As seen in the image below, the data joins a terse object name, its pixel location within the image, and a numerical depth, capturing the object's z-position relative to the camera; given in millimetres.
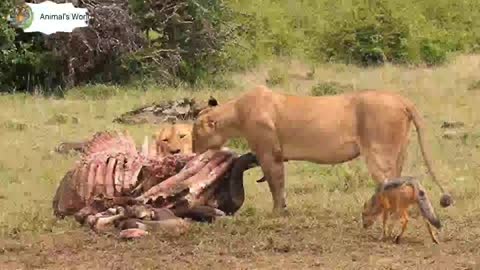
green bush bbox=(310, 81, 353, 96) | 32128
